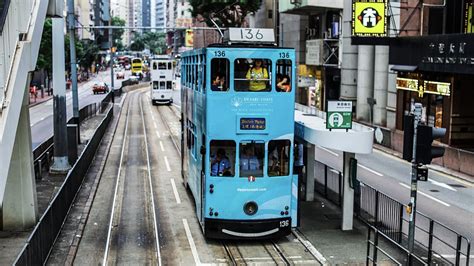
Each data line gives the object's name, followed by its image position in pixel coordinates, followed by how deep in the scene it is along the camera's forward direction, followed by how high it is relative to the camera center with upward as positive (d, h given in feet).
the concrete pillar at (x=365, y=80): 132.46 -5.09
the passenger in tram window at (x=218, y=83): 50.01 -2.20
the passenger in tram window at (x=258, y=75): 50.21 -1.57
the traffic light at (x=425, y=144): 35.01 -4.81
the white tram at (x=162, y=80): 201.67 -8.26
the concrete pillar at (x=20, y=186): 54.44 -11.29
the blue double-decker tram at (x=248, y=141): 49.83 -6.67
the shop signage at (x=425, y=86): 98.86 -5.02
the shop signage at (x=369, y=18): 104.78 +6.11
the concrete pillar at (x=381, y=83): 123.85 -5.41
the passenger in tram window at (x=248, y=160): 50.26 -8.20
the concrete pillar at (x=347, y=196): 54.90 -11.97
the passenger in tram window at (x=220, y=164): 50.67 -8.60
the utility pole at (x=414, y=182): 35.63 -7.10
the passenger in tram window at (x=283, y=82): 50.37 -2.15
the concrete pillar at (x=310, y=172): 67.00 -12.14
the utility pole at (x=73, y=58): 92.94 -0.66
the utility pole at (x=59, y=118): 80.02 -8.08
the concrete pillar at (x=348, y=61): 142.20 -1.28
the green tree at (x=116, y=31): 610.40 +21.77
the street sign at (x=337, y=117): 52.26 -5.00
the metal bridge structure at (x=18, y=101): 37.58 -2.89
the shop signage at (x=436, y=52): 86.02 +0.53
